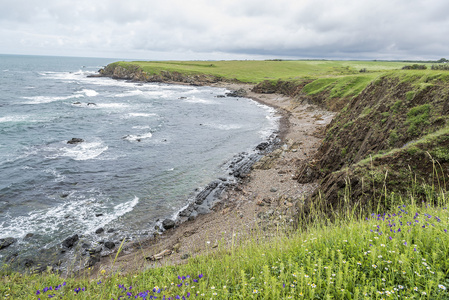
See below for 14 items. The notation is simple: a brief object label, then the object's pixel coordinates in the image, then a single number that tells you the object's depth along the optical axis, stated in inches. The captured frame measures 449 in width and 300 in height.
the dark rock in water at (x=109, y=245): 613.9
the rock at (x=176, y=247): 583.7
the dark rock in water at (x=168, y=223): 697.6
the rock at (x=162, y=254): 547.0
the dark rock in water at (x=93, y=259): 558.9
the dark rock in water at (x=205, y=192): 829.8
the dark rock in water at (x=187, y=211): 759.7
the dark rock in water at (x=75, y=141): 1347.2
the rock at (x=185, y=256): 507.2
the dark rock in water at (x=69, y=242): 608.7
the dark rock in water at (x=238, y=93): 3392.0
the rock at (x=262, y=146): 1334.8
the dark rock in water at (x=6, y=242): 587.2
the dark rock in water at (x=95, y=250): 597.0
